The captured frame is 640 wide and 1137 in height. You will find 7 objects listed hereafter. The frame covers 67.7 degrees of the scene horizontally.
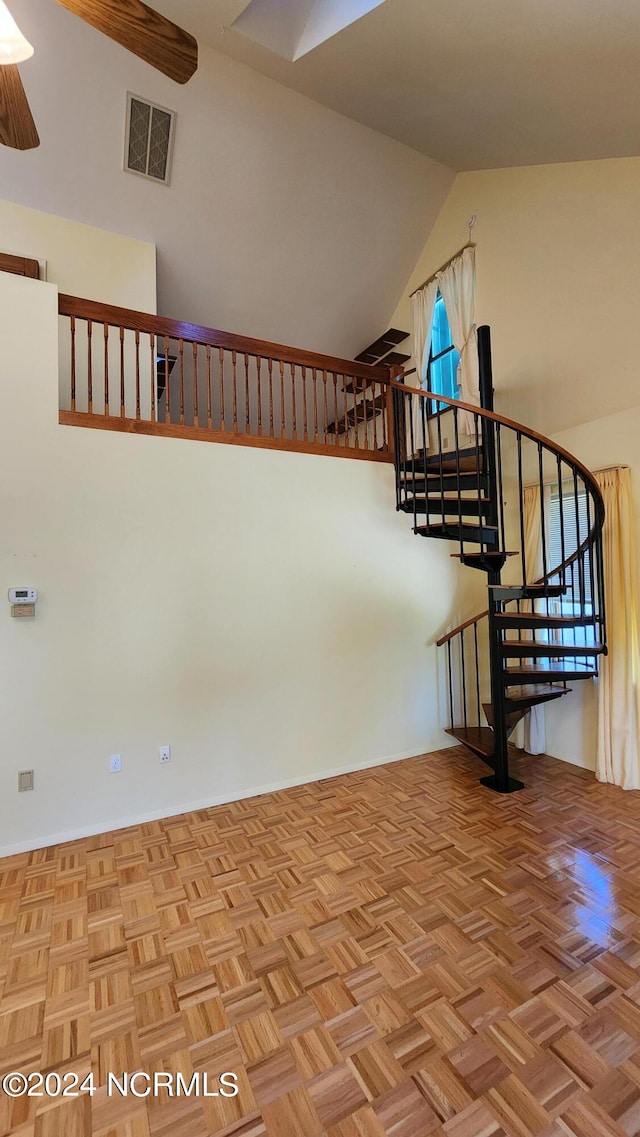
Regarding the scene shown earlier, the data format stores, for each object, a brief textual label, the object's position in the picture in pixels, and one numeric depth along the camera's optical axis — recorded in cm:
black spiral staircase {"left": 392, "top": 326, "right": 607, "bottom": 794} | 312
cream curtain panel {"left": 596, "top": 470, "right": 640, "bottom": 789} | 325
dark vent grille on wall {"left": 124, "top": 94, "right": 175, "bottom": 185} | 348
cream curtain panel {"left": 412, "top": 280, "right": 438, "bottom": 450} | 491
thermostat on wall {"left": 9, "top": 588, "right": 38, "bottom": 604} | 266
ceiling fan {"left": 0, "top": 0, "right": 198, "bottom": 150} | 138
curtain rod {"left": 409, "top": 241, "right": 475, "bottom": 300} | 425
